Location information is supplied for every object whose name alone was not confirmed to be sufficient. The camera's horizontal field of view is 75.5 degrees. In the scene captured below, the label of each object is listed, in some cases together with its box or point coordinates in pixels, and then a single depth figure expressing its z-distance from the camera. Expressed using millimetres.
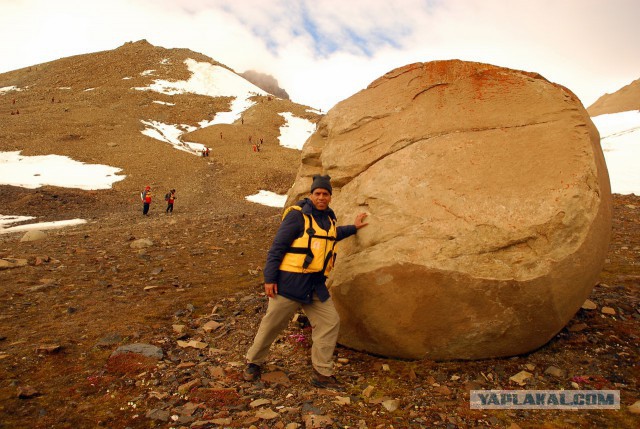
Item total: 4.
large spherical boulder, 5188
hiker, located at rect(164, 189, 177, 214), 21703
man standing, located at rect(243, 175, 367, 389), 5137
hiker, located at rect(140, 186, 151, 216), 20755
